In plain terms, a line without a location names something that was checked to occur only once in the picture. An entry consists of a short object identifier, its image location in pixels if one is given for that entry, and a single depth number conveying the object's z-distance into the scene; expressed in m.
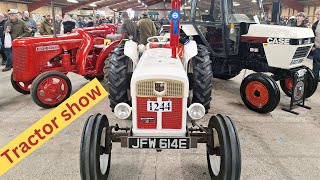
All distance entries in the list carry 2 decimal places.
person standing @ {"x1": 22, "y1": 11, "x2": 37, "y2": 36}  9.00
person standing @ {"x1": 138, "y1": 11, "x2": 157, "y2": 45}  7.33
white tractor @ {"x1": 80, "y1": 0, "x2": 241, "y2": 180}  2.01
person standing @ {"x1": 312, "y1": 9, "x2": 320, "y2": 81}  5.35
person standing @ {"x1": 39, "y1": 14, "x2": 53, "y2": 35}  7.19
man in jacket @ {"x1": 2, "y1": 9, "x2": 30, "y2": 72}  6.74
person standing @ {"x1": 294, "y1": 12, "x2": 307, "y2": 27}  6.71
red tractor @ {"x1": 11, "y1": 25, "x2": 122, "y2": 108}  4.16
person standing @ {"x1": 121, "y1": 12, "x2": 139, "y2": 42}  6.63
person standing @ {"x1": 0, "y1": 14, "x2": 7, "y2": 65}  7.68
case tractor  4.00
